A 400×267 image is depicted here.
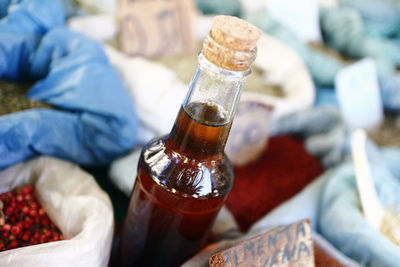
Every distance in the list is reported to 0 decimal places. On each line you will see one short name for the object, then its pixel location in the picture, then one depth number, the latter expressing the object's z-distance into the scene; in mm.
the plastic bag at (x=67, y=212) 417
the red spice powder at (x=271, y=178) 771
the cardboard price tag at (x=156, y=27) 1046
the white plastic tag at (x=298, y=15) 1494
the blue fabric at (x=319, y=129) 942
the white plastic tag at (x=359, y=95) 1023
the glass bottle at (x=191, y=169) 374
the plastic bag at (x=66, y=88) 648
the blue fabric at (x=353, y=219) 589
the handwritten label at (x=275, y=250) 412
